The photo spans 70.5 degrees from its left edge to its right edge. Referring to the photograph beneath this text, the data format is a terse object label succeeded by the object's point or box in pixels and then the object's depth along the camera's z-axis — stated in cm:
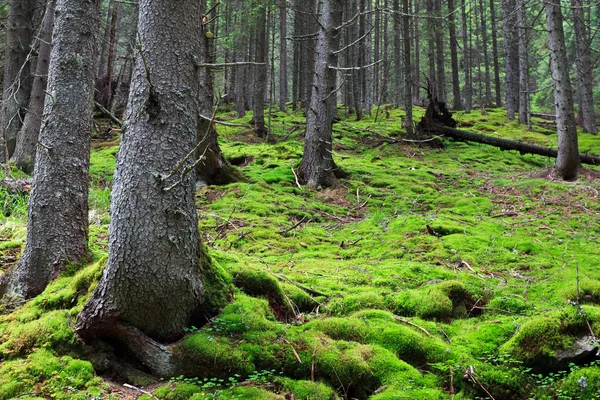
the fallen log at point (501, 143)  1161
